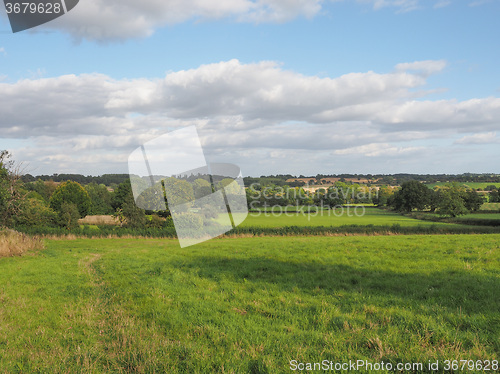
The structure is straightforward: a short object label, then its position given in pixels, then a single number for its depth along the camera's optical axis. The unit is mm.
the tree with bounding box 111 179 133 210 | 61459
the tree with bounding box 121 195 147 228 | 44219
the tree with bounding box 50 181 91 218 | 71175
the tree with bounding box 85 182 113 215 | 88550
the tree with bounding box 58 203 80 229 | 44969
